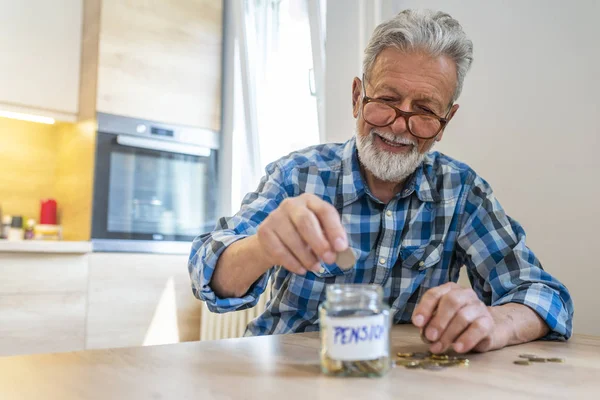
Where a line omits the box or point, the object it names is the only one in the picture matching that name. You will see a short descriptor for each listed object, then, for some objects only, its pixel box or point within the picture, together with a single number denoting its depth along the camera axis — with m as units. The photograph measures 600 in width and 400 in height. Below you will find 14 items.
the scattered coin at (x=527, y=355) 0.82
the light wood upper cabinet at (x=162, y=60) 2.62
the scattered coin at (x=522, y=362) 0.76
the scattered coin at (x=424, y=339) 0.84
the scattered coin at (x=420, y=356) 0.79
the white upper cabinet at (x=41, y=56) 2.52
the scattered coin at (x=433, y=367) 0.69
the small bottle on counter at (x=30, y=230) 2.74
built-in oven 2.57
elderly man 1.28
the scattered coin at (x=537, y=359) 0.79
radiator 2.46
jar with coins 0.61
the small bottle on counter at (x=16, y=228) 2.66
